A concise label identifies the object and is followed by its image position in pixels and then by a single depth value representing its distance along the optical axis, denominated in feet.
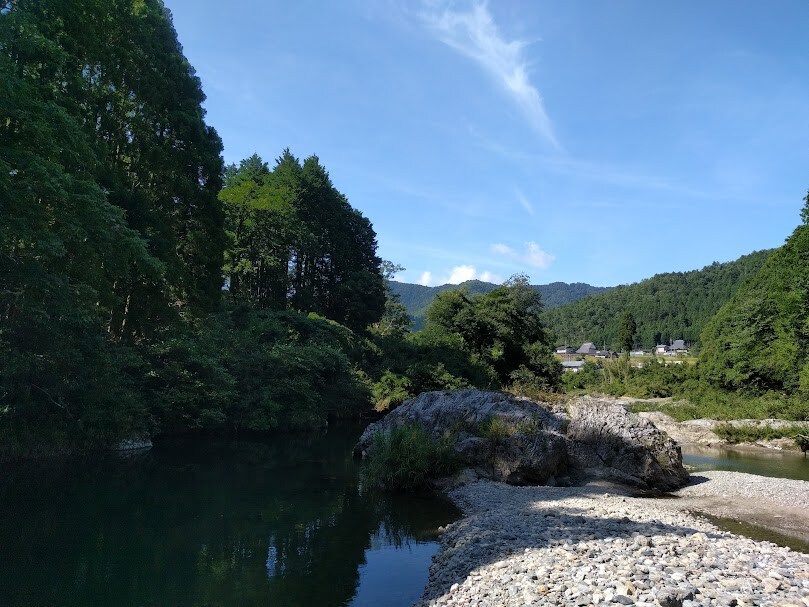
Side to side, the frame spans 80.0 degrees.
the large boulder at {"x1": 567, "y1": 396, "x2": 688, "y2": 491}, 55.83
